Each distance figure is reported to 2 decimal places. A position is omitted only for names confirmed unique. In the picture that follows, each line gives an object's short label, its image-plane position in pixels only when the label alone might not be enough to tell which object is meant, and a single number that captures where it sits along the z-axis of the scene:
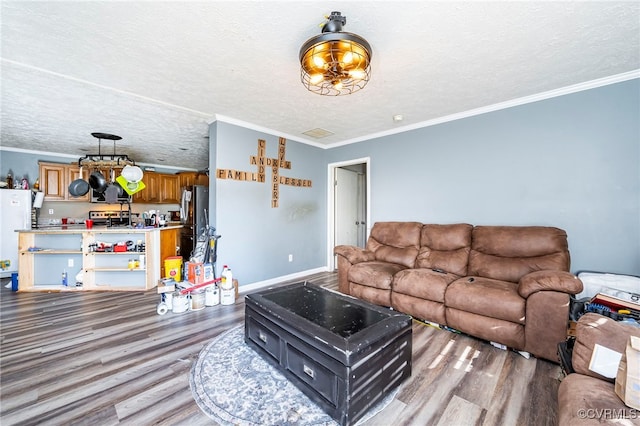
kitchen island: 3.65
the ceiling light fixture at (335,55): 1.57
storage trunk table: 1.33
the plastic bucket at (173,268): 3.54
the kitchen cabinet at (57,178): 4.88
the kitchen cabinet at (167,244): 4.09
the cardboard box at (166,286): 2.93
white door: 4.93
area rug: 1.38
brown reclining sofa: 1.88
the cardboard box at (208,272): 3.12
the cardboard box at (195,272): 3.10
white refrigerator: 4.26
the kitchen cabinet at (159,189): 5.90
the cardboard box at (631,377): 0.91
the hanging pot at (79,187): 4.32
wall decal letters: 3.53
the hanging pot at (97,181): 4.58
